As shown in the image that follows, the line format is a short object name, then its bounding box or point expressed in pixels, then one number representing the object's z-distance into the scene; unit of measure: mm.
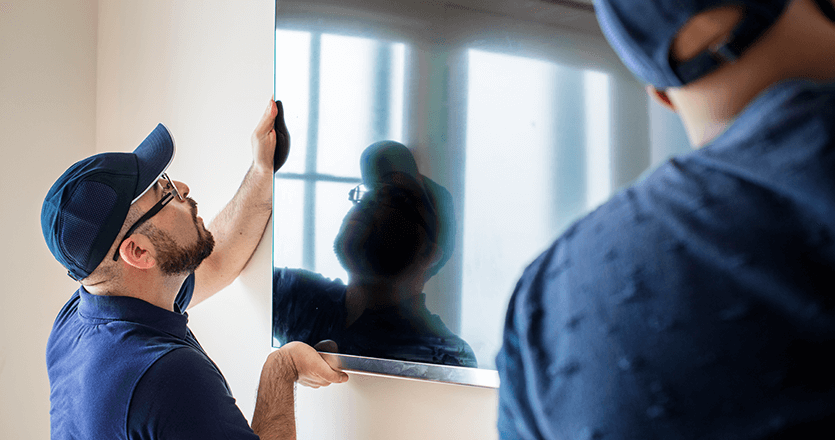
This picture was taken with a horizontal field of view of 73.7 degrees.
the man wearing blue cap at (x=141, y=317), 1167
